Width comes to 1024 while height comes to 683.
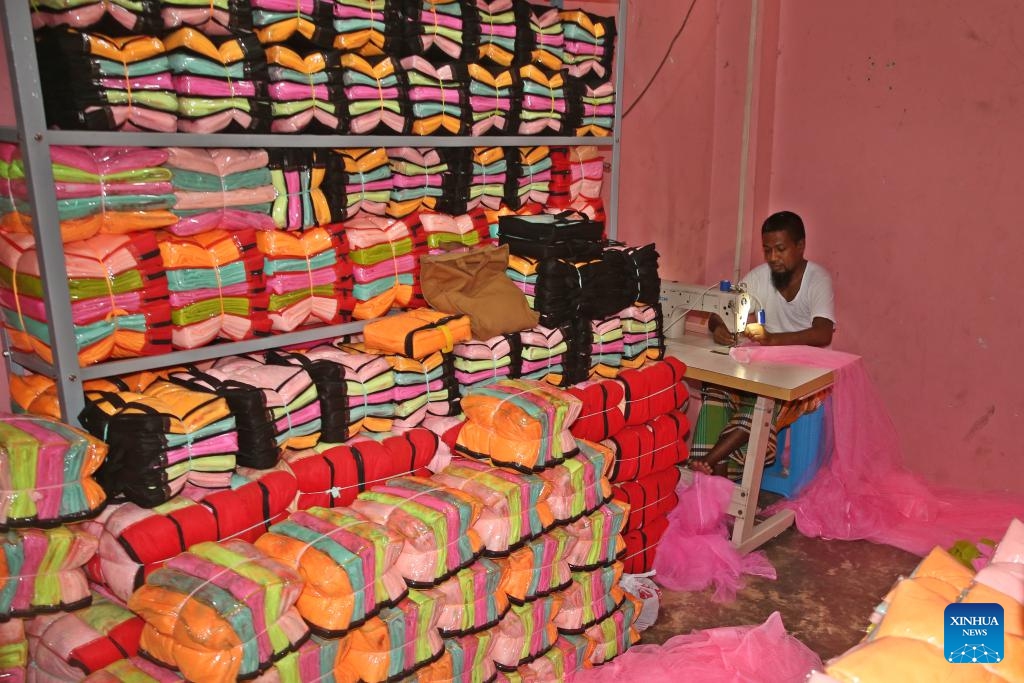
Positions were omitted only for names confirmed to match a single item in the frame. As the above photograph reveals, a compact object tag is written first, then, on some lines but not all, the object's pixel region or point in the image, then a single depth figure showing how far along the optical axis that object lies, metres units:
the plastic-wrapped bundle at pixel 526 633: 2.90
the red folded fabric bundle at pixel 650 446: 3.65
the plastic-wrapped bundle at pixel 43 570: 2.14
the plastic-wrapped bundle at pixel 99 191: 2.33
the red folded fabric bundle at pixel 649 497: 3.75
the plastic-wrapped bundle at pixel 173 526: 2.31
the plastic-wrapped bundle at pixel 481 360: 3.19
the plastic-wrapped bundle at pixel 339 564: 2.29
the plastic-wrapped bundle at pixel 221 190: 2.61
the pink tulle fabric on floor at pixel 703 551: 4.00
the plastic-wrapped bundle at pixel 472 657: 2.70
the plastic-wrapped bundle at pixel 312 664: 2.21
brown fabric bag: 3.18
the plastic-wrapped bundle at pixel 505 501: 2.78
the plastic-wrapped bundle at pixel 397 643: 2.42
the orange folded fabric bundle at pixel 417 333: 2.96
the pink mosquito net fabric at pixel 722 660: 3.12
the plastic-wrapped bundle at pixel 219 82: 2.52
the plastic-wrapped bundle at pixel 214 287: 2.60
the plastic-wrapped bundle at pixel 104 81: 2.30
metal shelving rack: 2.15
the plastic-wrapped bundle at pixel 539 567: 2.90
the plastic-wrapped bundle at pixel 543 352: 3.35
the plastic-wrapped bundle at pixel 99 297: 2.39
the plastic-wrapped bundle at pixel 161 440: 2.35
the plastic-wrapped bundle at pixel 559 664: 2.99
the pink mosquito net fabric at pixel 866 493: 4.38
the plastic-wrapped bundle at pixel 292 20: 2.70
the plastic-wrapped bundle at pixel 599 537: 3.15
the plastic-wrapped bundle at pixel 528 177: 3.65
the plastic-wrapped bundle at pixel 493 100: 3.36
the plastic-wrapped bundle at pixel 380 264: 3.06
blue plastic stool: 4.52
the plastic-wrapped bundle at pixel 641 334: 3.76
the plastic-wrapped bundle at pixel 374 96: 2.95
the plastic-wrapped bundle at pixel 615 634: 3.27
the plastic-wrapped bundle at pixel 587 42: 3.70
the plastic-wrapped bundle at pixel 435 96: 3.12
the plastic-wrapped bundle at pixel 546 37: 3.55
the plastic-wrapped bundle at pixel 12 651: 2.26
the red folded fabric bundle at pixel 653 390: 3.68
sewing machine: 3.97
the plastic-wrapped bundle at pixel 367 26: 2.88
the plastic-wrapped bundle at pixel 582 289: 3.39
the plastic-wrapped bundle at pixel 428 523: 2.54
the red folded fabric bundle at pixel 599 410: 3.46
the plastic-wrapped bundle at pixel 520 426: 2.91
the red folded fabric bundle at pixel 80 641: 2.23
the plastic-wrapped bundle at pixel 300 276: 2.84
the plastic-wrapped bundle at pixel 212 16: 2.48
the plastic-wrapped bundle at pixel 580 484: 3.01
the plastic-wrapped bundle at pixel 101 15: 2.30
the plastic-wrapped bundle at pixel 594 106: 3.76
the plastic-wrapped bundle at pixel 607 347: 3.61
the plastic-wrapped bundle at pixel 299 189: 2.85
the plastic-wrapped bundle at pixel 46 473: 2.13
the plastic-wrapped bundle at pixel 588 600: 3.15
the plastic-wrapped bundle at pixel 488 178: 3.49
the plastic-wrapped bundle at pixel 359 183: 2.99
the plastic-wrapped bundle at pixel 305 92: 2.74
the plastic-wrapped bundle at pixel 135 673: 2.16
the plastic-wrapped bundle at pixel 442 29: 3.11
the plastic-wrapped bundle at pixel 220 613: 2.06
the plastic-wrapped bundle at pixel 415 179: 3.23
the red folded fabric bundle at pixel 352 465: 2.71
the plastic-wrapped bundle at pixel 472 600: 2.68
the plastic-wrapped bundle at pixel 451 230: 3.34
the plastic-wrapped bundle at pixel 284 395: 2.65
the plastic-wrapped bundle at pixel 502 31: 3.36
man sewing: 4.50
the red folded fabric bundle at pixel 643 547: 3.81
